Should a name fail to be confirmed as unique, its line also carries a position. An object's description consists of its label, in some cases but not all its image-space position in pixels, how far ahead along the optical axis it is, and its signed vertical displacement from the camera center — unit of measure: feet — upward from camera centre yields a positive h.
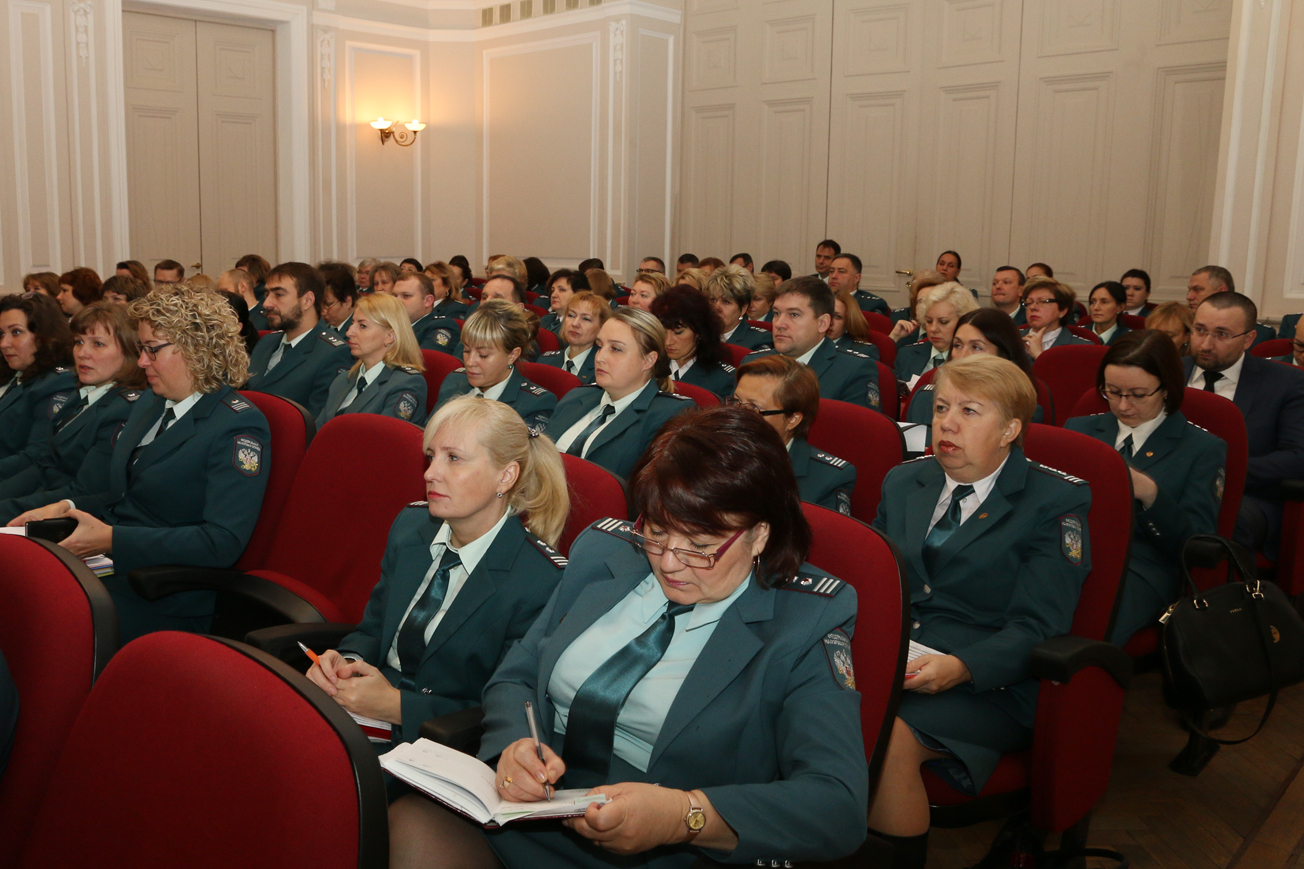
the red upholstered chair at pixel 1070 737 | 6.02 -2.69
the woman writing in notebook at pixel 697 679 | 4.43 -1.85
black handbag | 6.98 -2.44
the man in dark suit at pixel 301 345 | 14.60 -1.10
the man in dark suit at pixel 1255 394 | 10.79 -1.13
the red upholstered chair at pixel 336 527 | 7.54 -2.00
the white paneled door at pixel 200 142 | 30.45 +3.88
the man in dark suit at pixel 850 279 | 25.61 +0.11
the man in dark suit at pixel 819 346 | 13.15 -0.84
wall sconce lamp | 35.35 +4.89
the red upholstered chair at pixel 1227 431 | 9.30 -1.27
